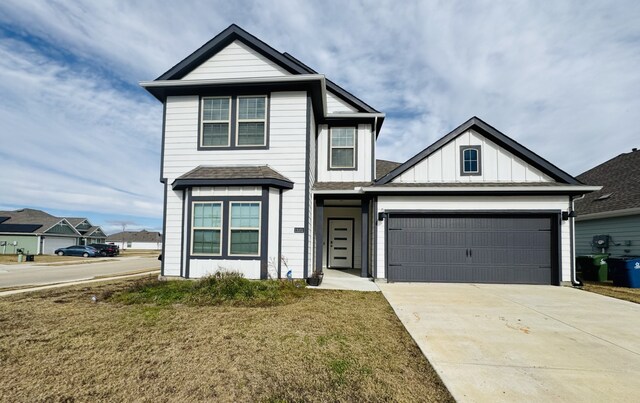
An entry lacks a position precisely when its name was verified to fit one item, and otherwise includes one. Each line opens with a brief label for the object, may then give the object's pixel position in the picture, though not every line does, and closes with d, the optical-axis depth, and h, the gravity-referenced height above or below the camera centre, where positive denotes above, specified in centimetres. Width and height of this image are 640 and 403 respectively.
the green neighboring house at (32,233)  3903 -204
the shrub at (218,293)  700 -178
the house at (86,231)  4728 -214
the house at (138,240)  7794 -558
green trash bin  1164 -169
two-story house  929 +93
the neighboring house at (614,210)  1218 +53
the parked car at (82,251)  3341 -364
